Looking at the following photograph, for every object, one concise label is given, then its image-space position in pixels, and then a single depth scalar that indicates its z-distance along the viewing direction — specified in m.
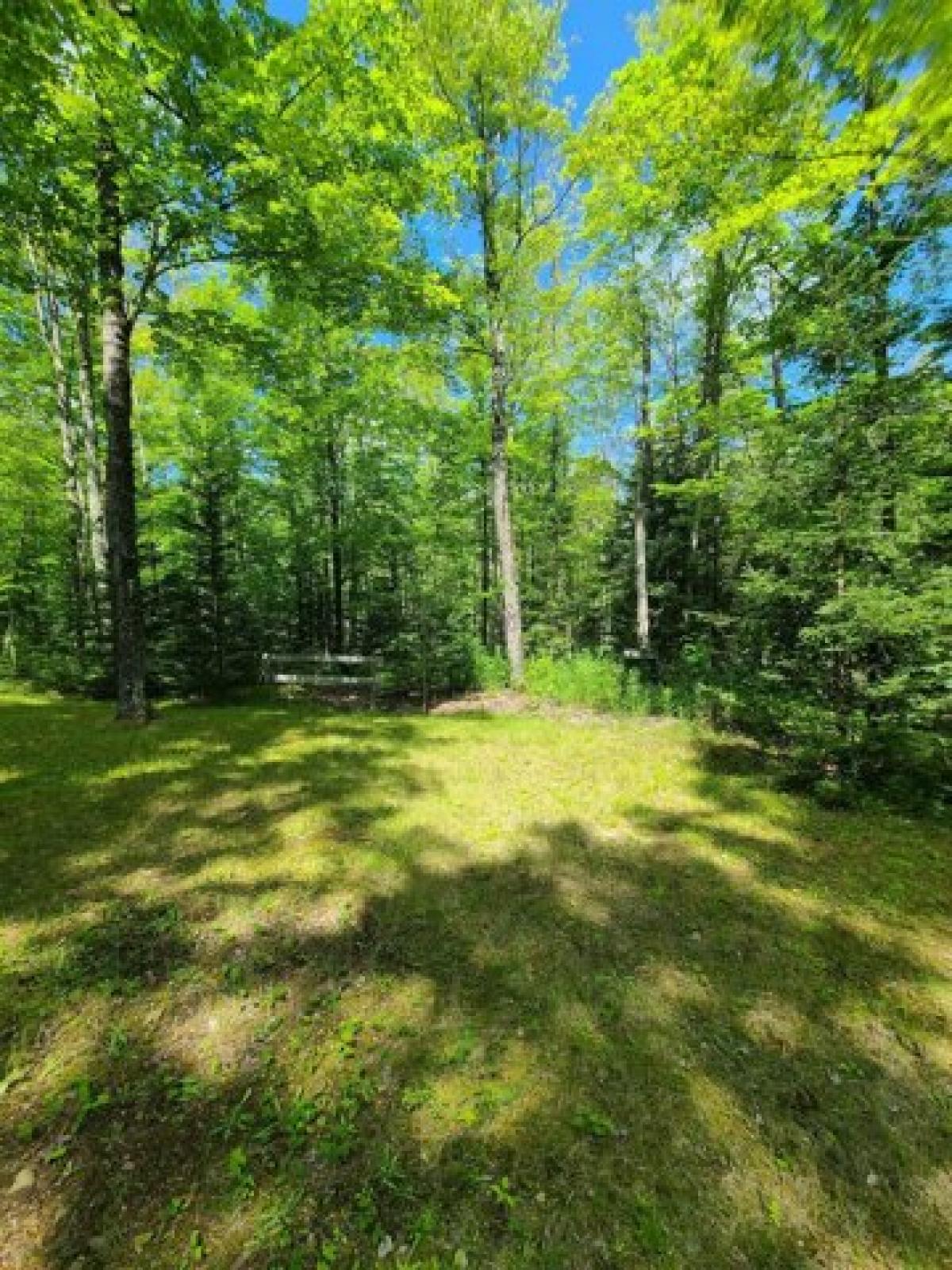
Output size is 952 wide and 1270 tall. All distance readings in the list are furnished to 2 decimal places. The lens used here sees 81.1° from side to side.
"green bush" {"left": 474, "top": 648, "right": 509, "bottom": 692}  12.12
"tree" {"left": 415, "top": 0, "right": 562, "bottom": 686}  9.55
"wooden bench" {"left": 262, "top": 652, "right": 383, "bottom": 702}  10.45
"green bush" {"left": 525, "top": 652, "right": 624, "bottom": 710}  9.94
